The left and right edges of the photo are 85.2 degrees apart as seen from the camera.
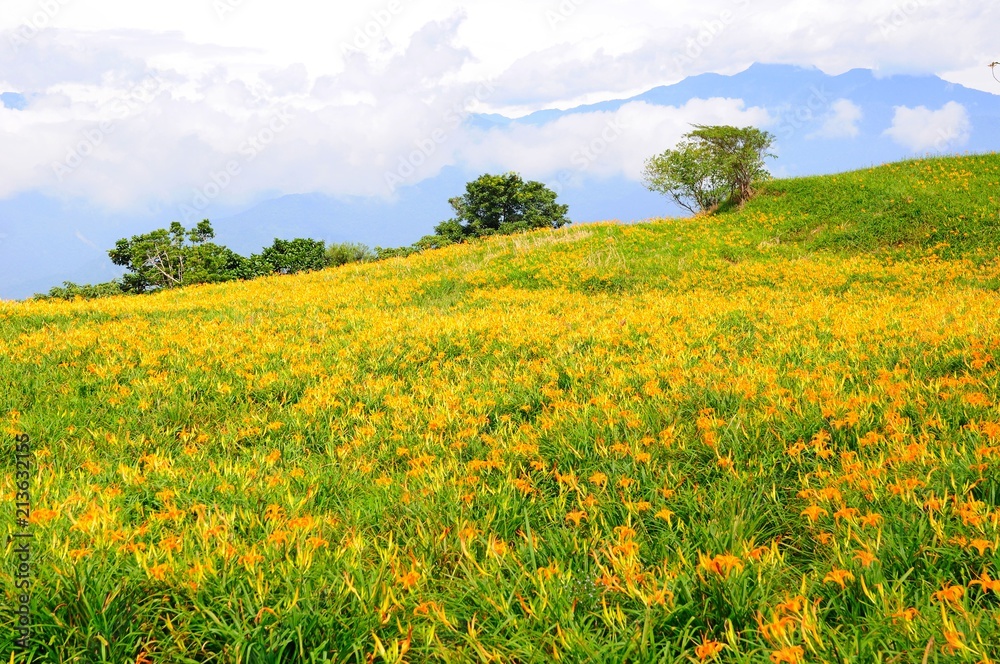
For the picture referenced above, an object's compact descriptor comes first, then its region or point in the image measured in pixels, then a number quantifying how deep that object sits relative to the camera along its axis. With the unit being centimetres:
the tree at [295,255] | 5312
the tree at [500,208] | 6400
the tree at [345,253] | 4862
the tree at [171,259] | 5978
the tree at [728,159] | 2672
